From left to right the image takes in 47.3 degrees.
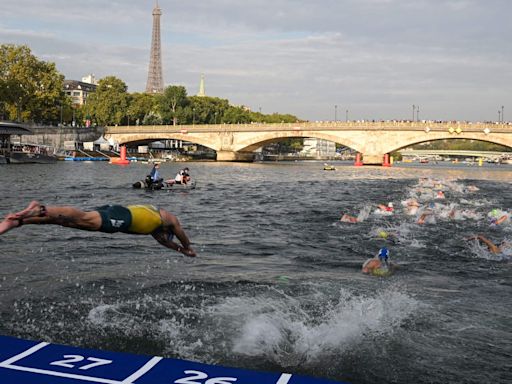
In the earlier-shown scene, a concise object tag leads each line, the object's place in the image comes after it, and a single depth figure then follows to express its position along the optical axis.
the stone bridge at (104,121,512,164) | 82.31
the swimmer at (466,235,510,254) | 16.22
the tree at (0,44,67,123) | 88.00
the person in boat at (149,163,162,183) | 37.09
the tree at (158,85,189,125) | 129.50
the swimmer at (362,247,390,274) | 13.58
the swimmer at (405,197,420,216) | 26.05
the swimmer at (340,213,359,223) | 23.50
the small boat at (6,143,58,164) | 72.81
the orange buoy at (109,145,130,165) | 82.26
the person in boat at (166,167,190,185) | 38.74
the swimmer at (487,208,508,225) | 23.31
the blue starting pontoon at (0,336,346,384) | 5.96
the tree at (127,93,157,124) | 126.18
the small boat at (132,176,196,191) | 37.16
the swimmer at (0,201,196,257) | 6.36
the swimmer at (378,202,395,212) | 26.13
